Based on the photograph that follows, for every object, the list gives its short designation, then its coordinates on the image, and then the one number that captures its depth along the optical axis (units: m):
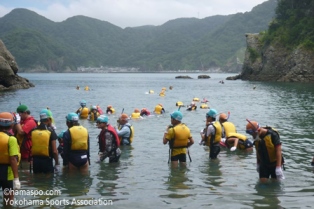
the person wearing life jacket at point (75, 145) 11.56
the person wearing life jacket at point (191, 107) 38.68
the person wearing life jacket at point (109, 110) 34.53
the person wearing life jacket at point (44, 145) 11.16
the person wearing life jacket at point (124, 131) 16.92
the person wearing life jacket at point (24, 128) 12.54
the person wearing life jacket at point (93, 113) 29.55
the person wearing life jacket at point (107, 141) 12.97
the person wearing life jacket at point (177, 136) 12.89
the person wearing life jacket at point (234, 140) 17.67
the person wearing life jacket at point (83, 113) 29.92
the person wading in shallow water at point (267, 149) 10.02
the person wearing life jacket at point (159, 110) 35.25
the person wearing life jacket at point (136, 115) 30.89
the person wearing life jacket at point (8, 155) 8.32
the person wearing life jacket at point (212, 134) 14.43
